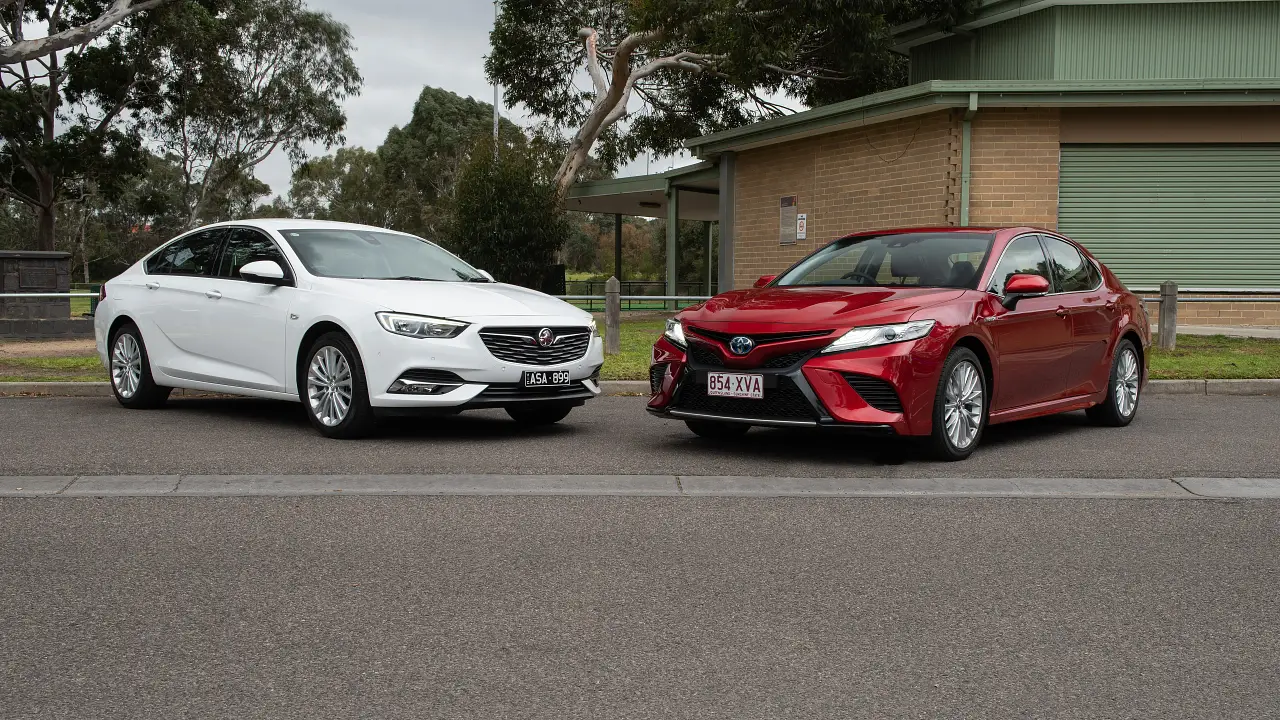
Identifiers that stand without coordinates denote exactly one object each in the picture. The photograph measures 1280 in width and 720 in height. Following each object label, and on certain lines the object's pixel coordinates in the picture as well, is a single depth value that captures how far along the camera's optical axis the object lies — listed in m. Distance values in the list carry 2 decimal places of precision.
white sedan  8.27
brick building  18.92
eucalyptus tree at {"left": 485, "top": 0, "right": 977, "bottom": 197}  25.28
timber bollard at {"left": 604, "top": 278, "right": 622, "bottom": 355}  14.88
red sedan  7.31
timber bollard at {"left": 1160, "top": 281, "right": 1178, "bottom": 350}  15.18
